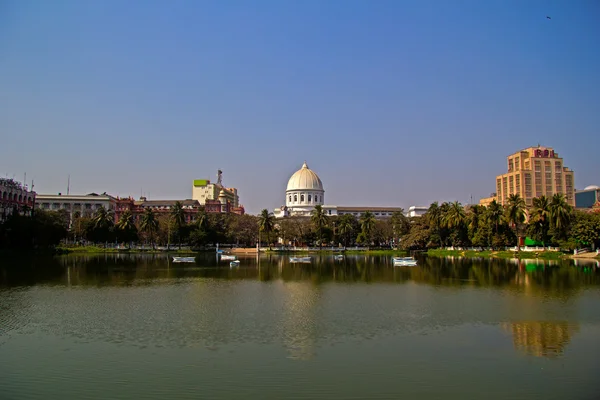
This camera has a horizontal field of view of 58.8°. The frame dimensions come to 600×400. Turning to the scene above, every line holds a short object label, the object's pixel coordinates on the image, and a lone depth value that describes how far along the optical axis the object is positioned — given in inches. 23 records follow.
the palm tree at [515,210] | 3065.9
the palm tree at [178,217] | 4025.6
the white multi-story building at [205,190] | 7071.9
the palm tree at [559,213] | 2795.3
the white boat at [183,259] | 2910.9
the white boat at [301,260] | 3004.4
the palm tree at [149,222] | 3892.7
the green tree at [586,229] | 2716.5
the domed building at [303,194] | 5821.9
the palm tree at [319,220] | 3909.9
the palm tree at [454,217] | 3422.7
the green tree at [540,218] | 2901.1
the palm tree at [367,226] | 4069.9
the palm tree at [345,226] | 4087.1
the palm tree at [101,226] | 3809.5
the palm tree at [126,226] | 3919.8
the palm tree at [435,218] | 3661.4
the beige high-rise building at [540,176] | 5969.5
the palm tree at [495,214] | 3152.1
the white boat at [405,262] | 2541.8
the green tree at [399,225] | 4143.7
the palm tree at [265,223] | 3961.6
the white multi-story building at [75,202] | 5625.0
